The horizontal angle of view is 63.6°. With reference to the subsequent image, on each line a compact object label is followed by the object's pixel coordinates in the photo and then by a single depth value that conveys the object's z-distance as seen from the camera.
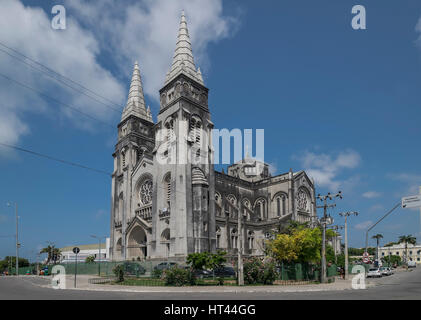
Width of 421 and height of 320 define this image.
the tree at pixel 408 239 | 102.00
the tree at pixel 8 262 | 88.14
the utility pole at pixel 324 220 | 26.27
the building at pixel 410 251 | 129.25
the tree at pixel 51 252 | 70.94
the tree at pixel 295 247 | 28.94
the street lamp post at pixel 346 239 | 36.81
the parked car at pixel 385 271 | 43.06
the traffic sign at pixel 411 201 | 18.58
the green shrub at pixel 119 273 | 25.44
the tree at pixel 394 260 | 91.18
